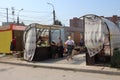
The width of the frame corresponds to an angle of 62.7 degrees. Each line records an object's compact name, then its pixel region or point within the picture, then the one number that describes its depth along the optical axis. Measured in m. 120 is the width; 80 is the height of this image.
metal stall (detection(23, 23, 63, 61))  7.19
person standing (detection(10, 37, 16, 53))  8.61
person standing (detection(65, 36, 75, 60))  6.95
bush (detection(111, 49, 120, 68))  5.25
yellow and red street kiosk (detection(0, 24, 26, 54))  9.30
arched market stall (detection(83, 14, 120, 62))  5.69
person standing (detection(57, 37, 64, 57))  8.05
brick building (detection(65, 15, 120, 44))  13.34
